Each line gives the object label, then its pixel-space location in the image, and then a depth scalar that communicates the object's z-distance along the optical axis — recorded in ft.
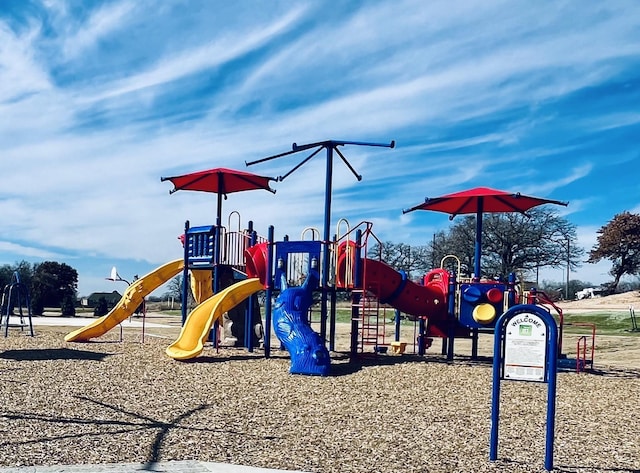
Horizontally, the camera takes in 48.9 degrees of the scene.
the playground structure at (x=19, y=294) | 63.98
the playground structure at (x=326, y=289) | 44.57
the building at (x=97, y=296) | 203.68
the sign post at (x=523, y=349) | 21.04
